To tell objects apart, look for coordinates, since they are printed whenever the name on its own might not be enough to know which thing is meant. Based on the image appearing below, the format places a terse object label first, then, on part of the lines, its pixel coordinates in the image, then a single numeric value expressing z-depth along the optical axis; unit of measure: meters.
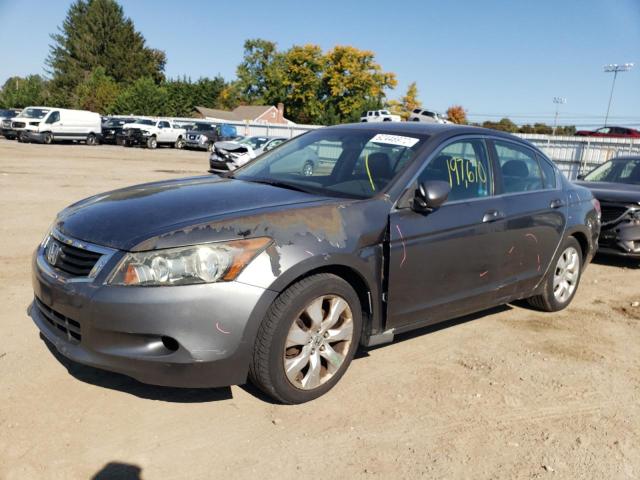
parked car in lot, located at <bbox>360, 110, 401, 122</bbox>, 45.84
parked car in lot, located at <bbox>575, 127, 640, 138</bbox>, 36.34
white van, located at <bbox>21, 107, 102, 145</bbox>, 29.84
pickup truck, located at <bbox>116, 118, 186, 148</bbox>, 34.00
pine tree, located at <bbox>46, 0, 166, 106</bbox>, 79.56
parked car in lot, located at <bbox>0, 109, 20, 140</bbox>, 32.12
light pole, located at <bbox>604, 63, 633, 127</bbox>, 55.78
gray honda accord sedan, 2.89
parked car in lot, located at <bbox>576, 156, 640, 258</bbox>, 7.36
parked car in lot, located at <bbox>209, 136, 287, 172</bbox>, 19.12
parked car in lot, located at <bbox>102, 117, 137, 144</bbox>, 34.75
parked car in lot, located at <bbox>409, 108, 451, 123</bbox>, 40.03
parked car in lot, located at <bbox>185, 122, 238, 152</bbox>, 36.16
